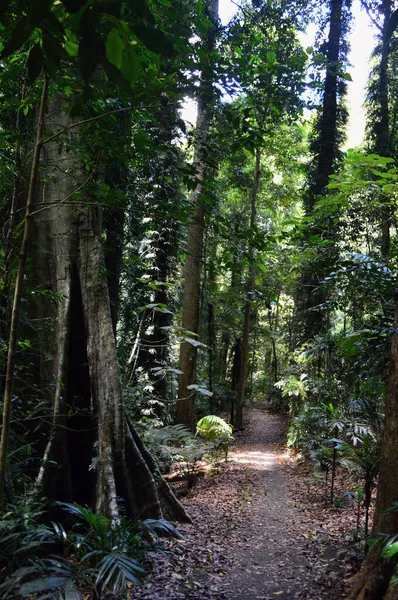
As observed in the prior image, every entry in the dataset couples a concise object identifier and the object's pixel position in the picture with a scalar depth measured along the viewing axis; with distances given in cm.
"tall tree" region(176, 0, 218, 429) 1043
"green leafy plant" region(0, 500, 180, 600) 198
